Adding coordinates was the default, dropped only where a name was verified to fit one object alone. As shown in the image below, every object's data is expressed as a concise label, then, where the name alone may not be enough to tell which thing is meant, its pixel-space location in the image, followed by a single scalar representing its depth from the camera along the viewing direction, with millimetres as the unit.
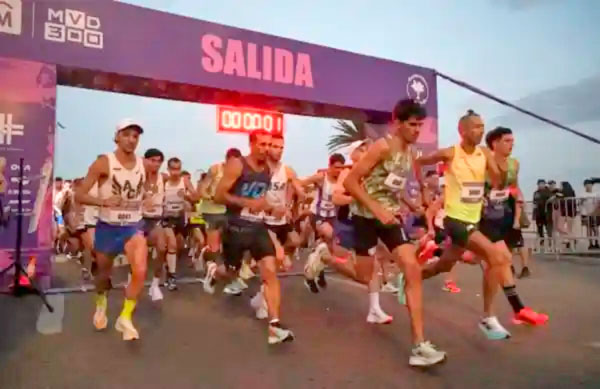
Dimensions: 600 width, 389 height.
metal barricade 14438
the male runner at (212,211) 9266
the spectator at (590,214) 14422
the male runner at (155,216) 8203
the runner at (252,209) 5219
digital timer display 11906
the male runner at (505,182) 5836
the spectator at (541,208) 15422
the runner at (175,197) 9930
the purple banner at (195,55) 9359
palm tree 32344
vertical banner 8969
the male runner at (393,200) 4355
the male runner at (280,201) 6430
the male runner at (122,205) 5441
